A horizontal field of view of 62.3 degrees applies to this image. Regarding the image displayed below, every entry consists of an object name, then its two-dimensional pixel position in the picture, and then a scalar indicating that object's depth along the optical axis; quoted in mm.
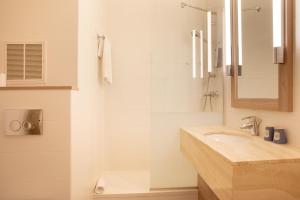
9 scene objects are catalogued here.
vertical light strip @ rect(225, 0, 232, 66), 1993
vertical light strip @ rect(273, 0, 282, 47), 1318
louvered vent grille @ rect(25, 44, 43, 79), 1855
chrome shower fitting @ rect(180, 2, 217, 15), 2888
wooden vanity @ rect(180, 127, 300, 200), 961
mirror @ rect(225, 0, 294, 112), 1302
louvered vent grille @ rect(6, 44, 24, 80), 1859
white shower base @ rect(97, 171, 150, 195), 2459
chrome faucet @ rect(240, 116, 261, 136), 1645
